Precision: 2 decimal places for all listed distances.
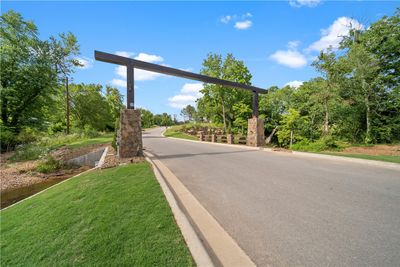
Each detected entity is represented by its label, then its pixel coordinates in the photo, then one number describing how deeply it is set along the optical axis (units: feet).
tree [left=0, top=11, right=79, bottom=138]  48.60
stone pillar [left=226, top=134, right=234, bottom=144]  53.49
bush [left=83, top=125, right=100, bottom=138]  81.78
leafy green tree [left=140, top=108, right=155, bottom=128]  228.02
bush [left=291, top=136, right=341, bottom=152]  37.45
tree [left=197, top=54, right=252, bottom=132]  85.20
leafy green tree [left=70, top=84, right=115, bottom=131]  102.89
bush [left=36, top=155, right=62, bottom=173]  31.37
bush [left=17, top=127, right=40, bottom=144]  51.24
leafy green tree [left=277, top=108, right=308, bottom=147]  47.98
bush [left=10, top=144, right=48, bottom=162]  40.08
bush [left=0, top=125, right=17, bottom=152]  46.61
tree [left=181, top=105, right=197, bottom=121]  340.39
